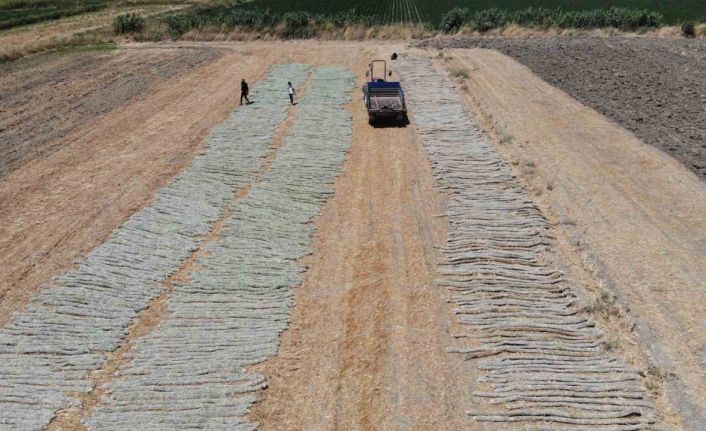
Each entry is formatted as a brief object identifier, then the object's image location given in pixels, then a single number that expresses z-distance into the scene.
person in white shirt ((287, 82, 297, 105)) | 29.00
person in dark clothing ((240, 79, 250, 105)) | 28.55
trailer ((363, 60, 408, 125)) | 25.70
